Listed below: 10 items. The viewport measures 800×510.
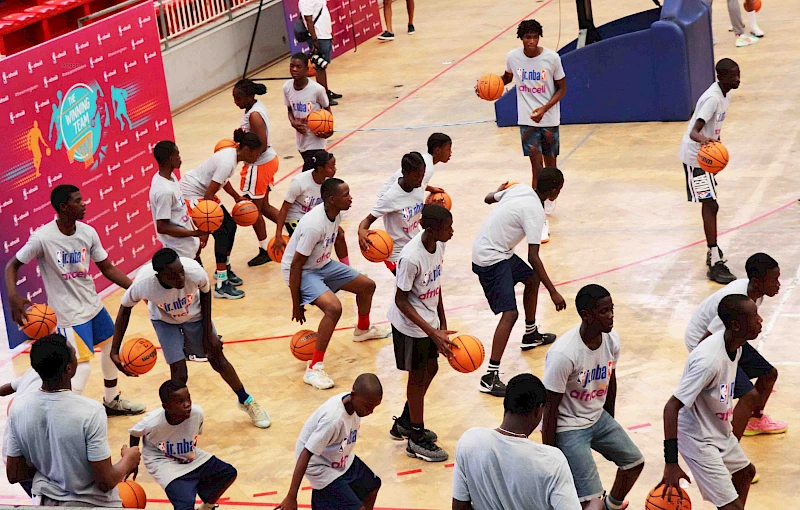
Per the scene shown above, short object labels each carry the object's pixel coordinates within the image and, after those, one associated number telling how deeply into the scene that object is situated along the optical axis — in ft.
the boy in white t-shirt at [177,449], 20.76
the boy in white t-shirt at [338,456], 19.40
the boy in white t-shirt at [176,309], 24.27
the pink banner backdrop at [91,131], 32.71
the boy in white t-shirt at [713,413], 18.86
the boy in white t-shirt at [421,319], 23.71
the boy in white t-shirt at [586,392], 19.27
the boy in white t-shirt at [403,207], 28.48
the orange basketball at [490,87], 38.34
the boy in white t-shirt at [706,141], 31.32
